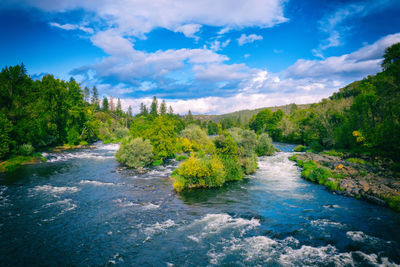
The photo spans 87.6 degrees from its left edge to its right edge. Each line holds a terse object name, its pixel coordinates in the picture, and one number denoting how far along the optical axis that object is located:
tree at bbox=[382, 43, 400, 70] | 32.06
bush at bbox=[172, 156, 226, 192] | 23.80
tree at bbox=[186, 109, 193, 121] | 174.51
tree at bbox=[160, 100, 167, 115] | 136.12
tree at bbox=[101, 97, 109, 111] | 145.14
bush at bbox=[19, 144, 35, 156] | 39.47
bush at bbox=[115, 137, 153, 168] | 37.09
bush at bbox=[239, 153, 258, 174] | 31.25
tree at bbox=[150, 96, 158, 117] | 140.07
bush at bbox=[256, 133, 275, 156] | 52.53
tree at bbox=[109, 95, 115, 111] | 160.25
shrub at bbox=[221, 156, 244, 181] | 27.88
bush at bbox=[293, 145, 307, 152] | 60.09
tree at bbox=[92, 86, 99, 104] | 150.66
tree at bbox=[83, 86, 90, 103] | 144.95
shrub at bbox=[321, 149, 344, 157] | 47.14
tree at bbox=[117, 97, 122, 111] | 157.02
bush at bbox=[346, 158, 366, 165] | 37.54
